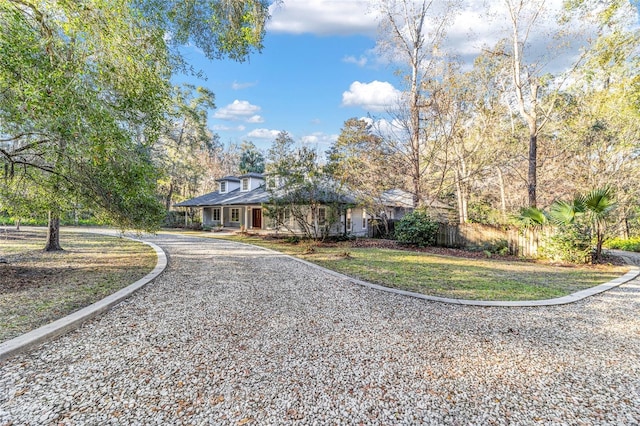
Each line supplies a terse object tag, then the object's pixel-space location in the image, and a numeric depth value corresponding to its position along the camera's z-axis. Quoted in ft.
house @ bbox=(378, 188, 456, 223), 54.34
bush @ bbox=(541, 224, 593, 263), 30.58
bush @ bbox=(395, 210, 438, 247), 43.78
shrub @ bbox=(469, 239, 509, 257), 37.24
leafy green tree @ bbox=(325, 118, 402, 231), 51.90
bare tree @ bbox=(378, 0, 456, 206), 47.91
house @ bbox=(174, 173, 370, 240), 49.11
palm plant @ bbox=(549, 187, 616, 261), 29.04
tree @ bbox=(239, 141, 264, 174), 139.33
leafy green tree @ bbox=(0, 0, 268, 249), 13.05
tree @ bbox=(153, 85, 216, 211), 83.20
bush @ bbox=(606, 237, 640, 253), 46.93
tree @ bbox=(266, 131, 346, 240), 44.75
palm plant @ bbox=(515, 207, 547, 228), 33.86
